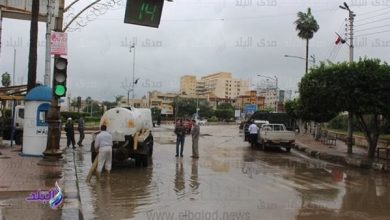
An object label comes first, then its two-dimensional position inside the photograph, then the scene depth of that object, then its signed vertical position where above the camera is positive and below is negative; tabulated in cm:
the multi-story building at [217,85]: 16638 +1046
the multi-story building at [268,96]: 13238 +624
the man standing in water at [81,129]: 3033 -95
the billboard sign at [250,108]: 8114 +179
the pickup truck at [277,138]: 3173 -103
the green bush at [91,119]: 7656 -89
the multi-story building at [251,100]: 10534 +486
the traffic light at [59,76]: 1747 +119
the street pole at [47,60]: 2181 +218
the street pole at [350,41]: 2995 +510
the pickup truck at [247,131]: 3925 -85
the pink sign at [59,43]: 1798 +234
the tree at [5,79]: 8306 +477
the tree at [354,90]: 2441 +159
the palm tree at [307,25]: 6347 +1164
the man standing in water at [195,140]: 2448 -106
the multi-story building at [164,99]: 13088 +502
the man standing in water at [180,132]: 2478 -72
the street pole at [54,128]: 1897 -60
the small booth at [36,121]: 2122 -41
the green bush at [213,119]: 12708 -25
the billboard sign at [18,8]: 3356 +654
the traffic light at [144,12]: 1151 +226
